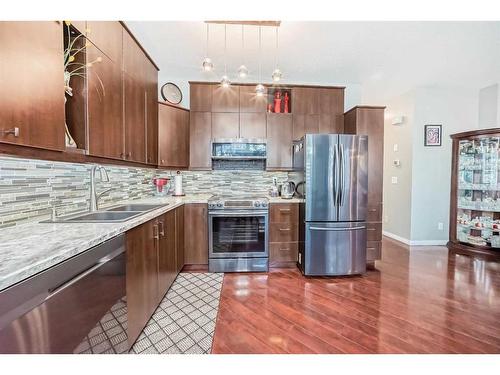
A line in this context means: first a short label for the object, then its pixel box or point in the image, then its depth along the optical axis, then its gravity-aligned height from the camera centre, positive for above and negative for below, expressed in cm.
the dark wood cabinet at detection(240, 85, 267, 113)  328 +115
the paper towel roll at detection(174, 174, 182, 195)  327 -5
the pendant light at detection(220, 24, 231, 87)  242 +113
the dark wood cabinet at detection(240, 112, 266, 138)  329 +81
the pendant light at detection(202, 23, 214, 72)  221 +114
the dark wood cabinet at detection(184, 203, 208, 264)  288 -67
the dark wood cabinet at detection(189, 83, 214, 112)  323 +119
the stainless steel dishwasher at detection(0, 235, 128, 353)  74 -51
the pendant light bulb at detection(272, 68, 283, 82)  244 +113
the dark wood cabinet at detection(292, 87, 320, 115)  332 +119
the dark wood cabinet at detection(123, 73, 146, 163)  206 +62
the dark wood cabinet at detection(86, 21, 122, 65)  156 +107
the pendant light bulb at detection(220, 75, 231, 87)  254 +111
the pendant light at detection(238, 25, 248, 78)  236 +116
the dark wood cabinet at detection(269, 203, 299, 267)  298 -68
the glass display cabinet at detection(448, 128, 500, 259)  344 -20
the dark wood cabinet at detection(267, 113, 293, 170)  331 +60
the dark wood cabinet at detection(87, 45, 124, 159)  157 +55
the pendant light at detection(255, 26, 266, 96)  251 +110
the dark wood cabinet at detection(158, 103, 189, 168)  300 +61
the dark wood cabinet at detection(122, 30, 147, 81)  201 +116
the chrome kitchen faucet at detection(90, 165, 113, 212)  194 -5
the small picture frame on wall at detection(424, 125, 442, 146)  397 +81
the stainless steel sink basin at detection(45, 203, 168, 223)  158 -27
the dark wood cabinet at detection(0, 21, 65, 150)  98 +47
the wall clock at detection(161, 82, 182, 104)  318 +125
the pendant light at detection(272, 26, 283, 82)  244 +113
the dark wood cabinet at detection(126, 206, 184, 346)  151 -69
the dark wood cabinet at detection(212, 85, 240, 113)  325 +117
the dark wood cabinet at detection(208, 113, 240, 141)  327 +80
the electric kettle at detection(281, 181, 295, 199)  312 -13
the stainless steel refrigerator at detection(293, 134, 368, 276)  270 -26
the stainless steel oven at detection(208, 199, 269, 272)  286 -76
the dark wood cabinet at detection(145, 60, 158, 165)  254 +79
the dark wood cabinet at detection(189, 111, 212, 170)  325 +60
